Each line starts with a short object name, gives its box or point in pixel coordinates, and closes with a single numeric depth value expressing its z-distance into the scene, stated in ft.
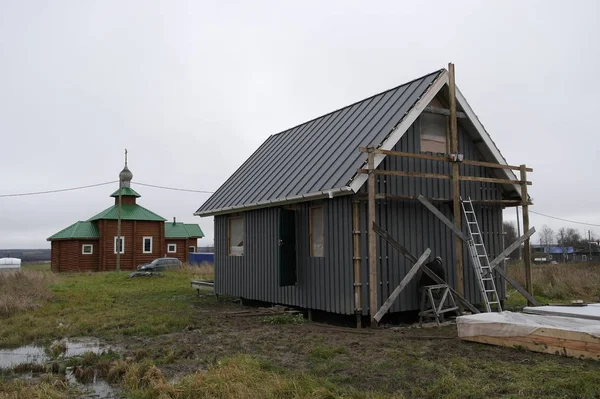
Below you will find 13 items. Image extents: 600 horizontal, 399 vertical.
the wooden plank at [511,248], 42.84
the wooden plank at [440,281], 38.99
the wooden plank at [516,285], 42.70
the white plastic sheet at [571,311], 29.81
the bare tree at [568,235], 282.44
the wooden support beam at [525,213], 47.24
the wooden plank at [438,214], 40.07
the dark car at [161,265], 115.14
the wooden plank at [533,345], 26.03
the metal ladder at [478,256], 40.13
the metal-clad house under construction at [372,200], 39.04
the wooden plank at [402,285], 37.14
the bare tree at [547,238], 305.73
